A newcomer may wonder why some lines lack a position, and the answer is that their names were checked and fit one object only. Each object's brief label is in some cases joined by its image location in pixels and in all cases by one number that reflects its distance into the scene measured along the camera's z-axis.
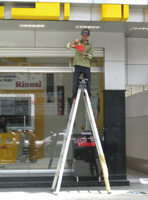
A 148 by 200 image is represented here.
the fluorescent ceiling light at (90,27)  9.95
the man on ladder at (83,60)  8.90
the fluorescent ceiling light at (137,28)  10.33
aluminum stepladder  8.37
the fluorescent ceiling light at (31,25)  9.83
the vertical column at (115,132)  10.27
